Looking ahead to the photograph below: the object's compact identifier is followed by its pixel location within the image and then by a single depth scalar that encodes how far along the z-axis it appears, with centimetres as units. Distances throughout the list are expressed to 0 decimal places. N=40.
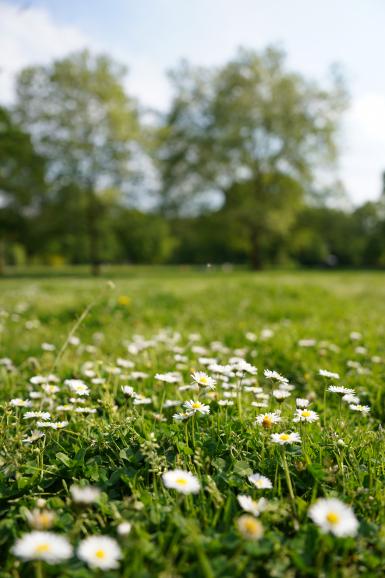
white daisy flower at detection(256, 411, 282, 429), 68
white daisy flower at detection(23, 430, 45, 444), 67
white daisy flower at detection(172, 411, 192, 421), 68
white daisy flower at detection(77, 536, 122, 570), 54
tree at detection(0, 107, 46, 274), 1701
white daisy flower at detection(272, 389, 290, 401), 73
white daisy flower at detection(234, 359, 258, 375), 75
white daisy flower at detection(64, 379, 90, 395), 77
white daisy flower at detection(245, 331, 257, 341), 125
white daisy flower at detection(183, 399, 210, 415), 69
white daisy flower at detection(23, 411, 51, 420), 70
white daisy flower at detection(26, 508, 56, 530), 55
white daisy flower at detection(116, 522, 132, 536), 57
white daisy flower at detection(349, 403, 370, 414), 74
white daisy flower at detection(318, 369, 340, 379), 76
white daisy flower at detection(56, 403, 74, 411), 75
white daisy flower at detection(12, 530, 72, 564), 53
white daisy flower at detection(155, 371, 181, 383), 74
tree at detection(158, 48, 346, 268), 1738
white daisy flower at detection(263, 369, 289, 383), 73
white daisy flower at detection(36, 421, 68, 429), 69
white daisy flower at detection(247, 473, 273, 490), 62
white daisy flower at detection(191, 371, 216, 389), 72
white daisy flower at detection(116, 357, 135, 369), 91
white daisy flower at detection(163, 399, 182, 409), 79
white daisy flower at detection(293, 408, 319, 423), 70
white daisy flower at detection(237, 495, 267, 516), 60
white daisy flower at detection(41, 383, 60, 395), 78
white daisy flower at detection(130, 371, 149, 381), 85
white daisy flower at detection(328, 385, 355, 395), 72
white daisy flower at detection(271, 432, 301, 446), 66
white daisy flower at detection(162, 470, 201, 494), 59
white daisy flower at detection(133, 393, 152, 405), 74
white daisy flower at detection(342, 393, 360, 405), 74
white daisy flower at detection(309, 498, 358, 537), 56
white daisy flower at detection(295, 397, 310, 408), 74
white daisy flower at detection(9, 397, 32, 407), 74
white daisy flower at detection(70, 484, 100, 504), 56
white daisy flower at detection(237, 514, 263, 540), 55
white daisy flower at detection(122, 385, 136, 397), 75
